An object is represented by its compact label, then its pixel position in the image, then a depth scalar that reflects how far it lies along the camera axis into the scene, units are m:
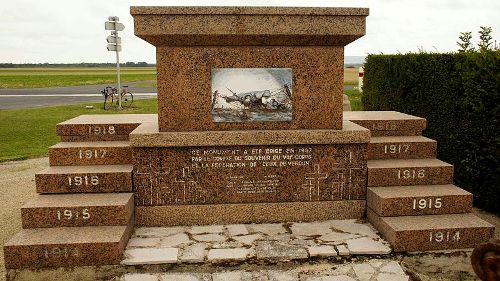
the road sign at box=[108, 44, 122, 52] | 18.23
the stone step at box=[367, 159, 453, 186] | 5.96
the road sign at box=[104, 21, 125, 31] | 18.19
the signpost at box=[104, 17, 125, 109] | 18.23
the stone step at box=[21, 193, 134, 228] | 5.16
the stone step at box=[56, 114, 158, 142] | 6.69
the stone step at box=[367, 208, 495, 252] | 5.09
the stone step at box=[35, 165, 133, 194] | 5.67
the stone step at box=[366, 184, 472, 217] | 5.47
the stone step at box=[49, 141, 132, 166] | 6.20
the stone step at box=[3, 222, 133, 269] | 4.70
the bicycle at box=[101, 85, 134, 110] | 20.10
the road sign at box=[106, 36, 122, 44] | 18.33
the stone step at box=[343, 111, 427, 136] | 6.79
